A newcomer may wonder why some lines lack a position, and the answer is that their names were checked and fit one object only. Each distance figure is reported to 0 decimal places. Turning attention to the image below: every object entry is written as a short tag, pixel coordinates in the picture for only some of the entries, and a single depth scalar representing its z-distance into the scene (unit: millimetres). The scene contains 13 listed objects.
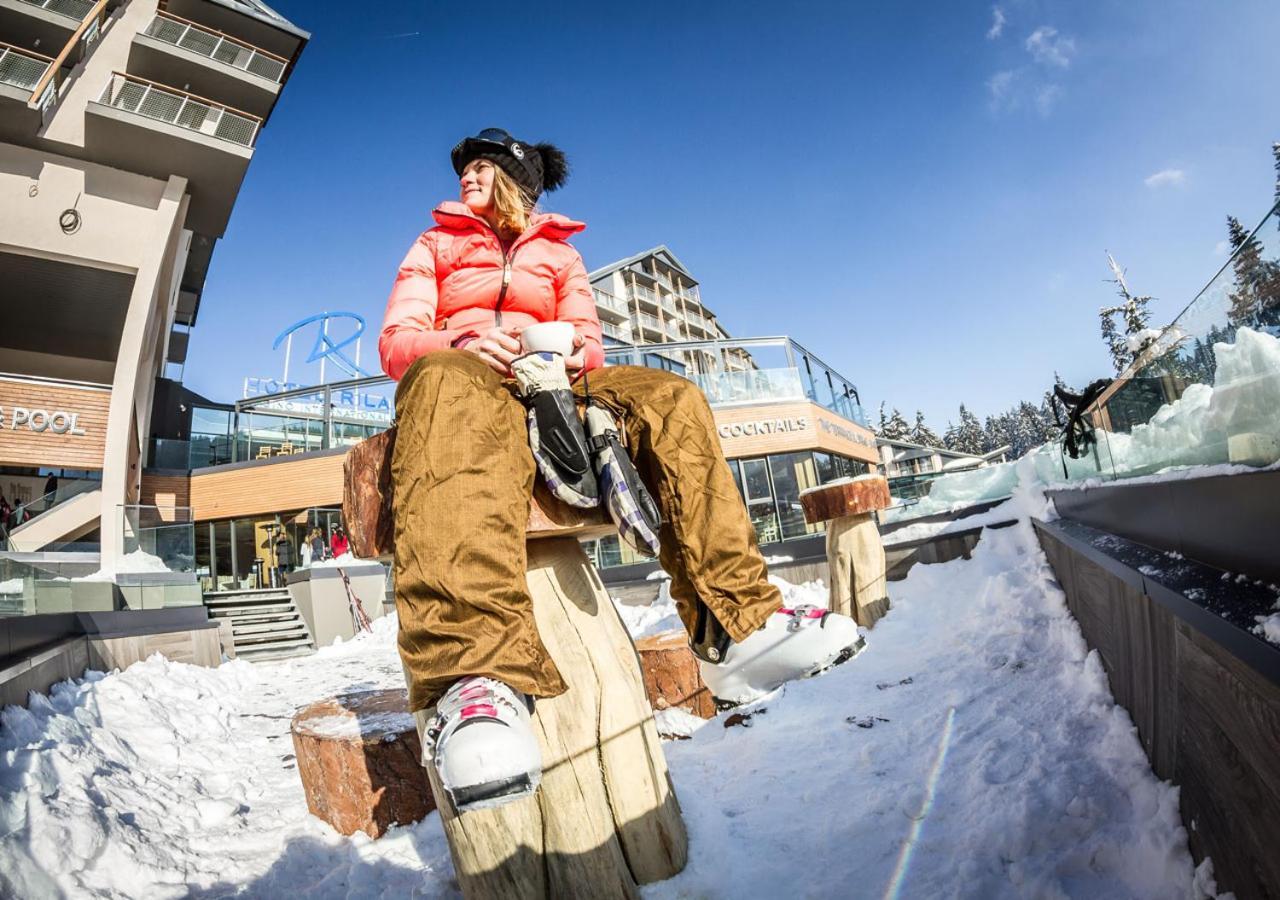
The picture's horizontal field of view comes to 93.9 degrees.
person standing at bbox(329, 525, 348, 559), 16016
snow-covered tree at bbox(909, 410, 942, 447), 66500
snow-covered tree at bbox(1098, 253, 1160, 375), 36938
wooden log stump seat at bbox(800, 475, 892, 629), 5348
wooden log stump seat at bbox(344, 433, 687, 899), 1571
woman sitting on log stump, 1244
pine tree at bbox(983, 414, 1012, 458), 85438
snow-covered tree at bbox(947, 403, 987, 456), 77688
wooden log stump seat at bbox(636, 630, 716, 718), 3678
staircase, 12191
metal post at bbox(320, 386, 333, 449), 20031
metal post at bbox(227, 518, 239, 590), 18142
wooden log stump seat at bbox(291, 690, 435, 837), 2447
